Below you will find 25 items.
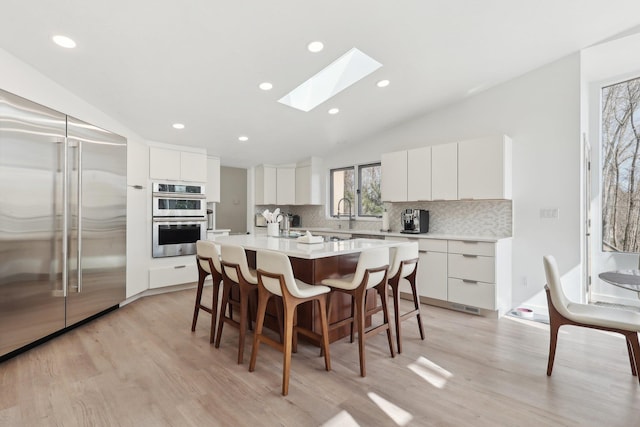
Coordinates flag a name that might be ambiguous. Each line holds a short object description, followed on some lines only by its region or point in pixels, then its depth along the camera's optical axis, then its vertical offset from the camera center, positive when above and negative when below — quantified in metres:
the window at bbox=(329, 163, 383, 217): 5.35 +0.43
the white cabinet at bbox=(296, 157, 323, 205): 5.86 +0.61
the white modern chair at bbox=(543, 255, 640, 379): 1.95 -0.67
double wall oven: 4.40 -0.06
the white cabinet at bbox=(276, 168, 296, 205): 6.12 +0.56
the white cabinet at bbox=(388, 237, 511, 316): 3.47 -0.69
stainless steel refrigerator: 2.40 -0.07
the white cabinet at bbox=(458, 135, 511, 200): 3.62 +0.56
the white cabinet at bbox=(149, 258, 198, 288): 4.34 -0.89
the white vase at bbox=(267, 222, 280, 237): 3.57 -0.17
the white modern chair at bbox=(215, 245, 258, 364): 2.41 -0.48
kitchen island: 2.42 -0.42
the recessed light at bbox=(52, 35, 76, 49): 2.31 +1.30
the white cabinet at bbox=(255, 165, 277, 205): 6.00 +0.57
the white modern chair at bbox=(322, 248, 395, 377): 2.20 -0.50
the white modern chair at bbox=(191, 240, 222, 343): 2.79 -0.47
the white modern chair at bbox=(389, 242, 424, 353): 2.57 -0.45
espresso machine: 4.36 -0.09
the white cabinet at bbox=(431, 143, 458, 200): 3.96 +0.56
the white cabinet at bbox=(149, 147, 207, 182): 4.42 +0.73
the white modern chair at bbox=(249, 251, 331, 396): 2.02 -0.55
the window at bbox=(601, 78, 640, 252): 3.64 +0.58
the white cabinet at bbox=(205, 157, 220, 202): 5.25 +0.59
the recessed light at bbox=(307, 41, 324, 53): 2.69 +1.47
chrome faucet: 5.36 +0.03
